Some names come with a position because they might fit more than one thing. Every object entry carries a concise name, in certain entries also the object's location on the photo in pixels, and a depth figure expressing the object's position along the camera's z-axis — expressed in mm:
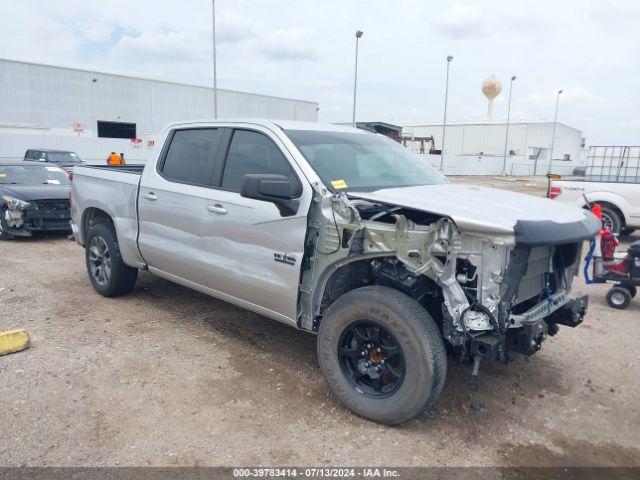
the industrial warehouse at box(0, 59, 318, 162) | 31039
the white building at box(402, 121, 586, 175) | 62406
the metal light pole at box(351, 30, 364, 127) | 27700
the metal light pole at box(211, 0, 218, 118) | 22900
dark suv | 17498
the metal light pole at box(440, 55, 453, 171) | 36719
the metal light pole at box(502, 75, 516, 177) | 52566
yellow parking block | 4309
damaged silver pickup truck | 3127
